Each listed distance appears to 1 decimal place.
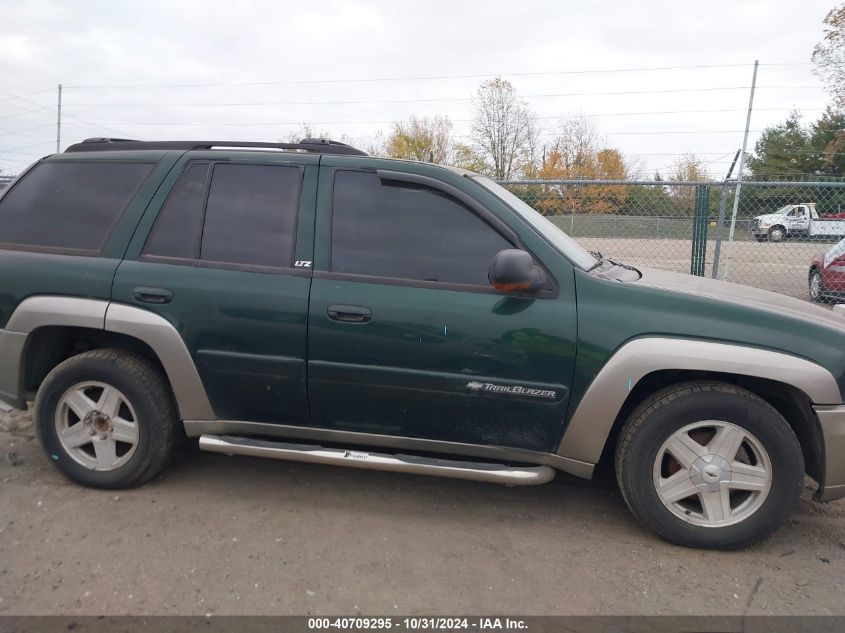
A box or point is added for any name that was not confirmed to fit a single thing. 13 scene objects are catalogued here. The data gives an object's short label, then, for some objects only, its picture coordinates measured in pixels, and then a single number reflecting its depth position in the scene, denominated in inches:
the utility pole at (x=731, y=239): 274.9
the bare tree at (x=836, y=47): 1113.4
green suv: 111.6
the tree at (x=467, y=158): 1653.5
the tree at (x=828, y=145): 1403.8
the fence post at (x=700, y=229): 263.3
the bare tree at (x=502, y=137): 1664.6
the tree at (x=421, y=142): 1658.8
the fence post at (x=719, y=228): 255.0
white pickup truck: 285.0
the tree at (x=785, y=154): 1590.8
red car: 314.0
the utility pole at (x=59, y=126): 1268.5
